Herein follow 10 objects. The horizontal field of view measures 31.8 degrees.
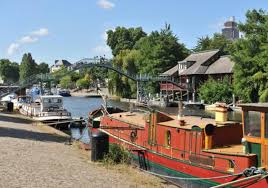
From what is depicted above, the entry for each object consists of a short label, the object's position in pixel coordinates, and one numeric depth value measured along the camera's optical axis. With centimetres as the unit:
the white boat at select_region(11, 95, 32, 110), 6411
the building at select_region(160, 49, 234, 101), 8306
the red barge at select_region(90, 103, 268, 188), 1524
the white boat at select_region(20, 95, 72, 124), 4458
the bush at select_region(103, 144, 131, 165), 2048
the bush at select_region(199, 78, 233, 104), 7450
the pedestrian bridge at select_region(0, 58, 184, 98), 7394
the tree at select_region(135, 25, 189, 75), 10044
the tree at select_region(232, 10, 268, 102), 6097
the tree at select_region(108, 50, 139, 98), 11191
